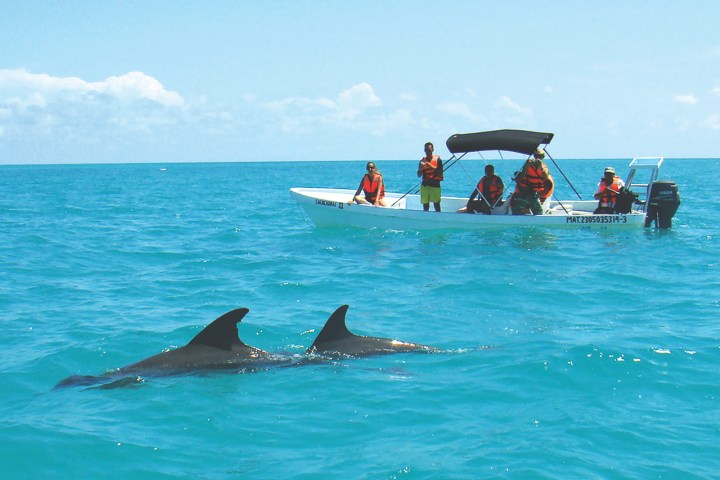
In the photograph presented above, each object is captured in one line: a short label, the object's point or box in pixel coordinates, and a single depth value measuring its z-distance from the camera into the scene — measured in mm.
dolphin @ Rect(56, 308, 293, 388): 8695
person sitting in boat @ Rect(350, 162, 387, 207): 23719
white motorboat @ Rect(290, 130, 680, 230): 21547
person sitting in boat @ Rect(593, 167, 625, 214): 22277
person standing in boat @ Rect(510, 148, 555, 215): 21312
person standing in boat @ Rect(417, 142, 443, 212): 22125
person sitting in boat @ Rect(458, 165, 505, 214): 22344
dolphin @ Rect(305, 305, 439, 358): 9188
